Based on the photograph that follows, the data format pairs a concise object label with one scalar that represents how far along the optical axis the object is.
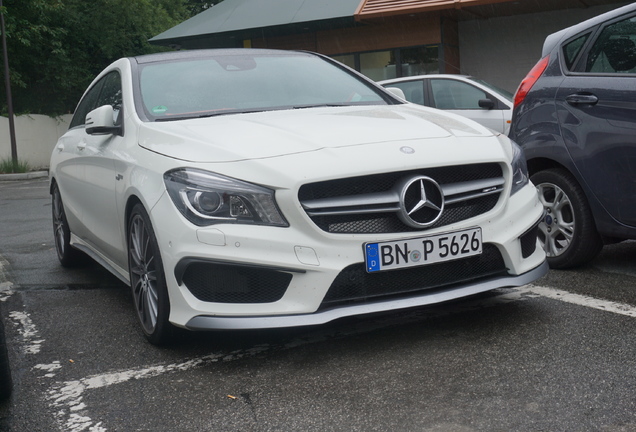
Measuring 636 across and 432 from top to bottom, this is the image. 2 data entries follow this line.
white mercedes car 3.57
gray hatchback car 4.80
